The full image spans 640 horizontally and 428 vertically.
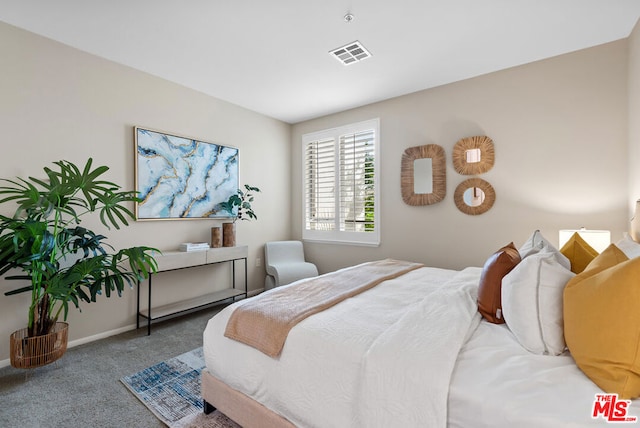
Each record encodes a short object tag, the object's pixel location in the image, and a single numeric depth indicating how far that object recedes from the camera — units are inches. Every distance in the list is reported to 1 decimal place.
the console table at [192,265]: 115.4
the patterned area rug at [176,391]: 66.5
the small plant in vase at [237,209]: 143.8
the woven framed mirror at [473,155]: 121.3
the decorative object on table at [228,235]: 143.4
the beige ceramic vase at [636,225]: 75.5
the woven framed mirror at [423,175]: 133.2
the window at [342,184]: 155.6
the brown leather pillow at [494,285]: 57.4
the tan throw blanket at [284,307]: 57.2
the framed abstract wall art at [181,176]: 121.3
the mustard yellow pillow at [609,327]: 34.9
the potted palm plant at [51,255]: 78.4
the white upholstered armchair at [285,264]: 150.6
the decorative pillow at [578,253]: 68.1
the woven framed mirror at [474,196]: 121.6
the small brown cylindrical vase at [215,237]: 139.3
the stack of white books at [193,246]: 126.3
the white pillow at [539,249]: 60.3
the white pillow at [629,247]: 52.3
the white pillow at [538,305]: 44.7
